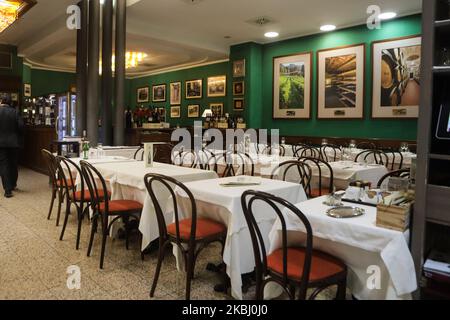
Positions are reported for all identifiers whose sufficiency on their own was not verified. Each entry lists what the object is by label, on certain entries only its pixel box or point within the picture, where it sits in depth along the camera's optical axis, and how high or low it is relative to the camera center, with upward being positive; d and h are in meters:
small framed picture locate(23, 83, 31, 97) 10.77 +1.31
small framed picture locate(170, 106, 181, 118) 12.12 +0.81
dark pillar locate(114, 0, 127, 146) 6.50 +1.16
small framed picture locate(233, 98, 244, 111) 9.04 +0.81
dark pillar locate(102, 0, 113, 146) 6.63 +1.17
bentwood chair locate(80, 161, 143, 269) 3.24 -0.67
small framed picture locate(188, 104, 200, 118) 11.43 +0.80
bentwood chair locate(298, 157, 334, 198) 4.27 -0.50
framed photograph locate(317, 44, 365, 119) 7.21 +1.14
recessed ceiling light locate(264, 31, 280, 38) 7.98 +2.28
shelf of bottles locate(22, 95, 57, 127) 9.04 +0.62
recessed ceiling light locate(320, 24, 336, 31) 7.27 +2.25
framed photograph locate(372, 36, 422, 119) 6.48 +1.13
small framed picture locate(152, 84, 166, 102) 12.80 +1.52
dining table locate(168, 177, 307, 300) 2.50 -0.56
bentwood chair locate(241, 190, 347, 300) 1.87 -0.71
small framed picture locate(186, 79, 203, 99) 11.27 +1.48
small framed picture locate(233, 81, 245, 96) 8.96 +1.21
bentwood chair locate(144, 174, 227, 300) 2.51 -0.71
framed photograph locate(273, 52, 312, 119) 8.07 +1.17
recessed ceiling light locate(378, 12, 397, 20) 6.42 +2.21
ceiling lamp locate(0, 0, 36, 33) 5.68 +2.00
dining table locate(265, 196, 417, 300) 1.78 -0.59
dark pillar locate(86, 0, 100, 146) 6.44 +1.19
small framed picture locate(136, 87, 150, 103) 13.60 +1.54
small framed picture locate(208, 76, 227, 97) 10.48 +1.47
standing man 5.97 -0.11
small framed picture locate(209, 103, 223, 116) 10.50 +0.83
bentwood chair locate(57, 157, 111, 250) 3.63 -0.67
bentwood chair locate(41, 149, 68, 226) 4.20 -0.47
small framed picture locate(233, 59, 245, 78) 8.88 +1.68
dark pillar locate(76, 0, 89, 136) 6.90 +1.09
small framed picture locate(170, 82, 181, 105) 12.12 +1.44
